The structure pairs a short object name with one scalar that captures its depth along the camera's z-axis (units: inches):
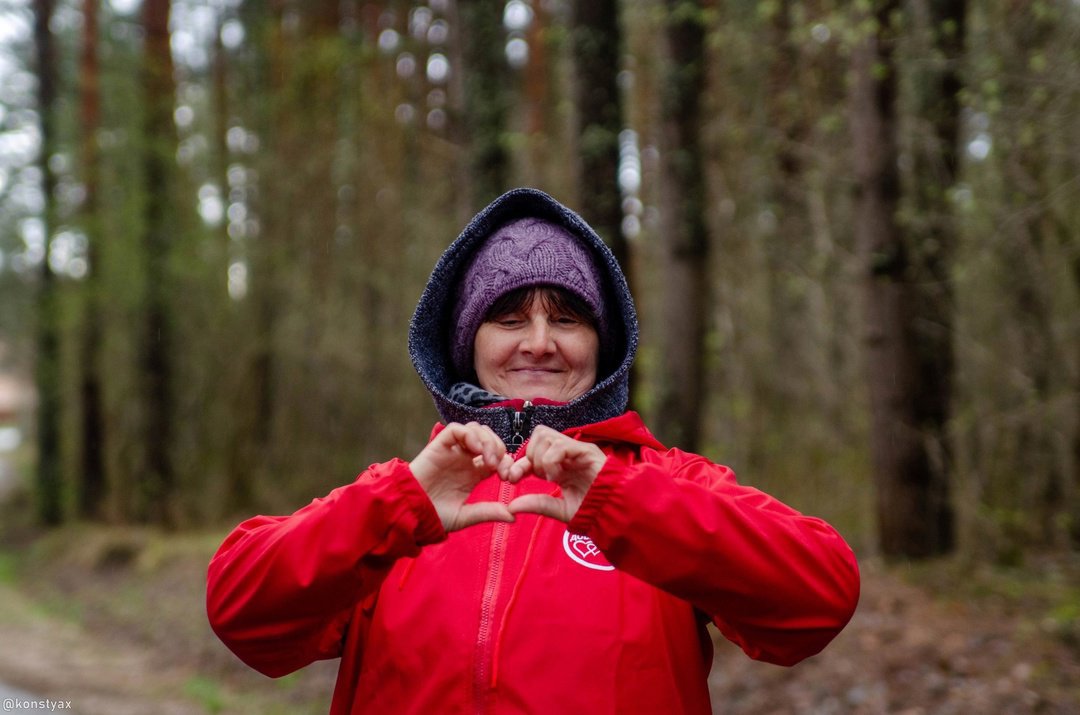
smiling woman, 73.2
